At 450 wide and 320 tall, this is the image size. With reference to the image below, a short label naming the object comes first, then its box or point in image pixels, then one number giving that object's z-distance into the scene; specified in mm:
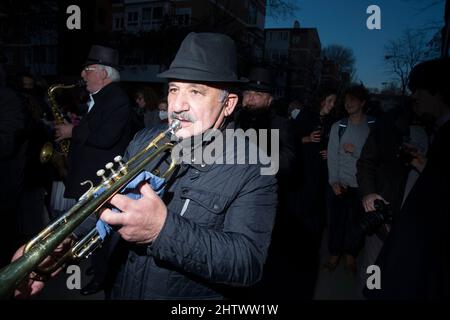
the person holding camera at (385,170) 2908
